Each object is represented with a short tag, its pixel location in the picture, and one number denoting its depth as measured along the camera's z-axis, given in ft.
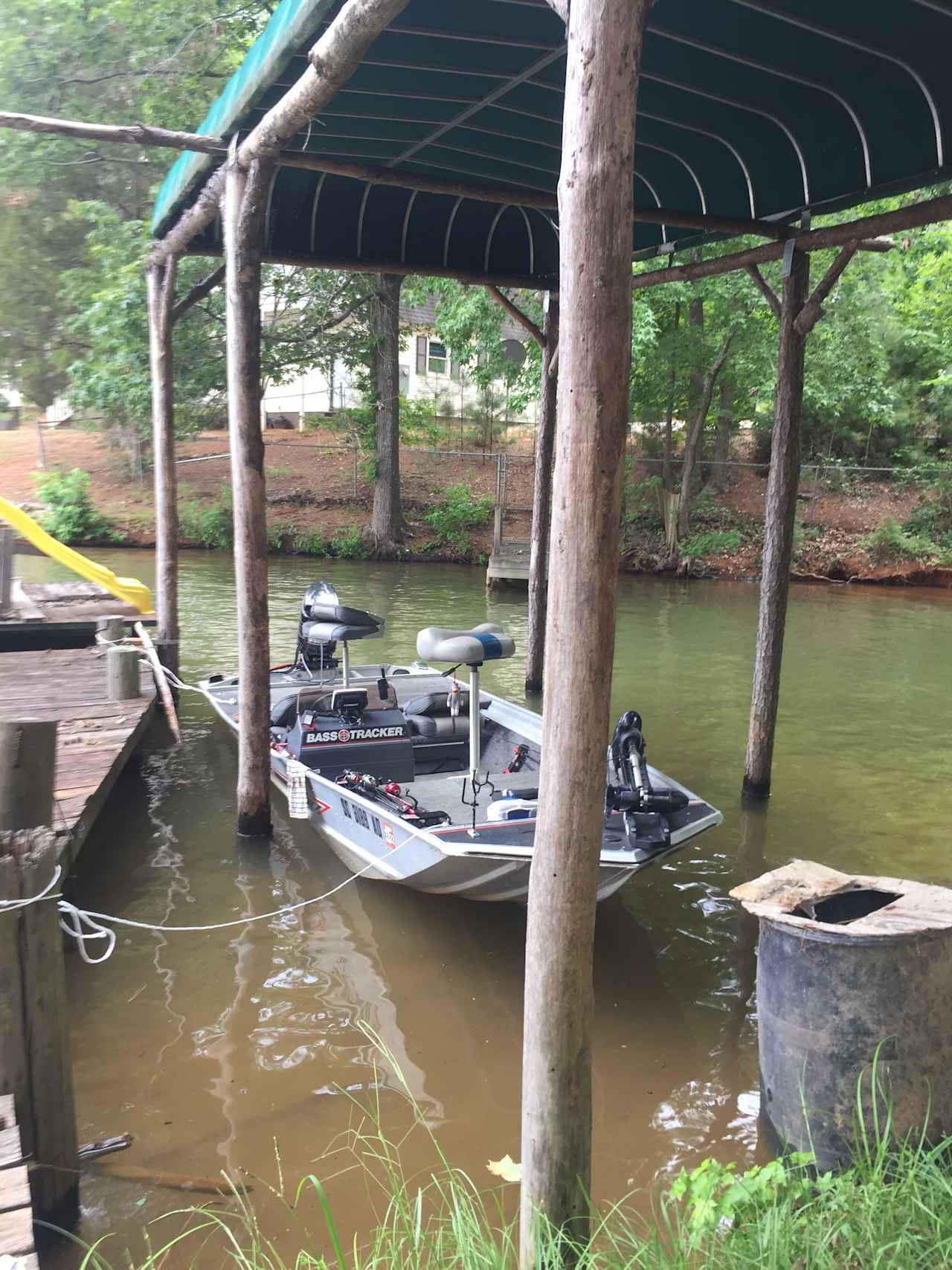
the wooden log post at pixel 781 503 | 23.75
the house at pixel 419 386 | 92.79
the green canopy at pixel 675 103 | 16.07
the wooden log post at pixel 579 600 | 8.16
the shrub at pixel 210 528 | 78.54
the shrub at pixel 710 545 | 76.07
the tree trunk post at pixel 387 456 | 76.60
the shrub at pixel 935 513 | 76.89
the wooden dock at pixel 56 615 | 32.22
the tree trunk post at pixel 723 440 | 80.32
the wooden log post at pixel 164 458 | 32.07
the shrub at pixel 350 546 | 77.25
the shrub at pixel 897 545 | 74.54
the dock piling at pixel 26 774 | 10.71
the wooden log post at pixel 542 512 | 34.17
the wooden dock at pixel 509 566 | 63.31
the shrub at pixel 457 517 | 80.12
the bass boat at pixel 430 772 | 16.48
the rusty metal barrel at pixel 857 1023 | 10.09
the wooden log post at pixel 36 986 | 10.30
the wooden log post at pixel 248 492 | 20.39
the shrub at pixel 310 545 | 77.77
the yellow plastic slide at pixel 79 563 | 33.94
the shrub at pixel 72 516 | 75.72
